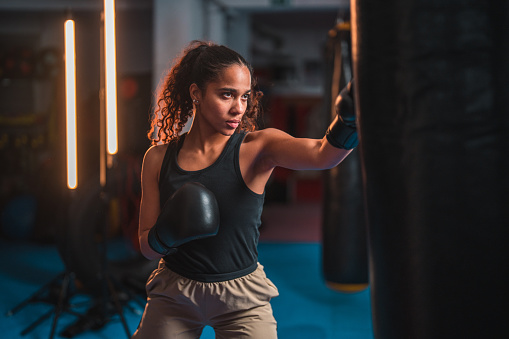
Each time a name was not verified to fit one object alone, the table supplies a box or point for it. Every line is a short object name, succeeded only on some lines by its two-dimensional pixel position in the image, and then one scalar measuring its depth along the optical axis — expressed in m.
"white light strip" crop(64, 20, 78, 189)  2.91
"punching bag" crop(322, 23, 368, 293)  3.24
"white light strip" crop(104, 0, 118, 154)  2.79
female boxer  1.31
